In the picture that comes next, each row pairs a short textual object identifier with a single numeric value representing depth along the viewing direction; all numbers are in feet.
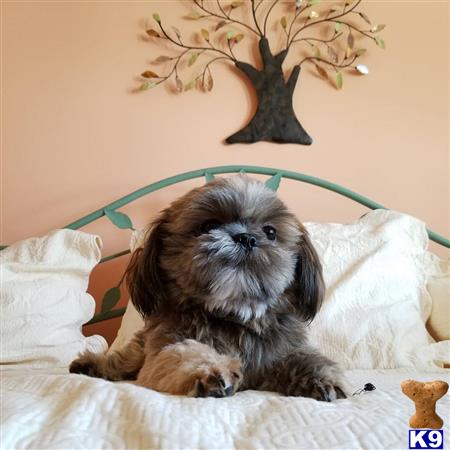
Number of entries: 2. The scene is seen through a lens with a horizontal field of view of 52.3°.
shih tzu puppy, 2.97
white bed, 1.93
